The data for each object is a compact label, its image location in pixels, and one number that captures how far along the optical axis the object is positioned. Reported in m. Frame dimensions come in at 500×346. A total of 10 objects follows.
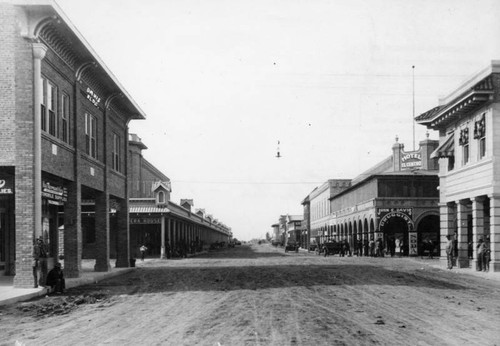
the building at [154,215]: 48.03
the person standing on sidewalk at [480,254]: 27.12
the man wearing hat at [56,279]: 17.97
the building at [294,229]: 131.62
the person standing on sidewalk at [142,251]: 42.88
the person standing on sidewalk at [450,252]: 30.17
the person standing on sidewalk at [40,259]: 18.09
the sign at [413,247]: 52.91
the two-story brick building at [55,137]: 18.52
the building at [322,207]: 85.81
